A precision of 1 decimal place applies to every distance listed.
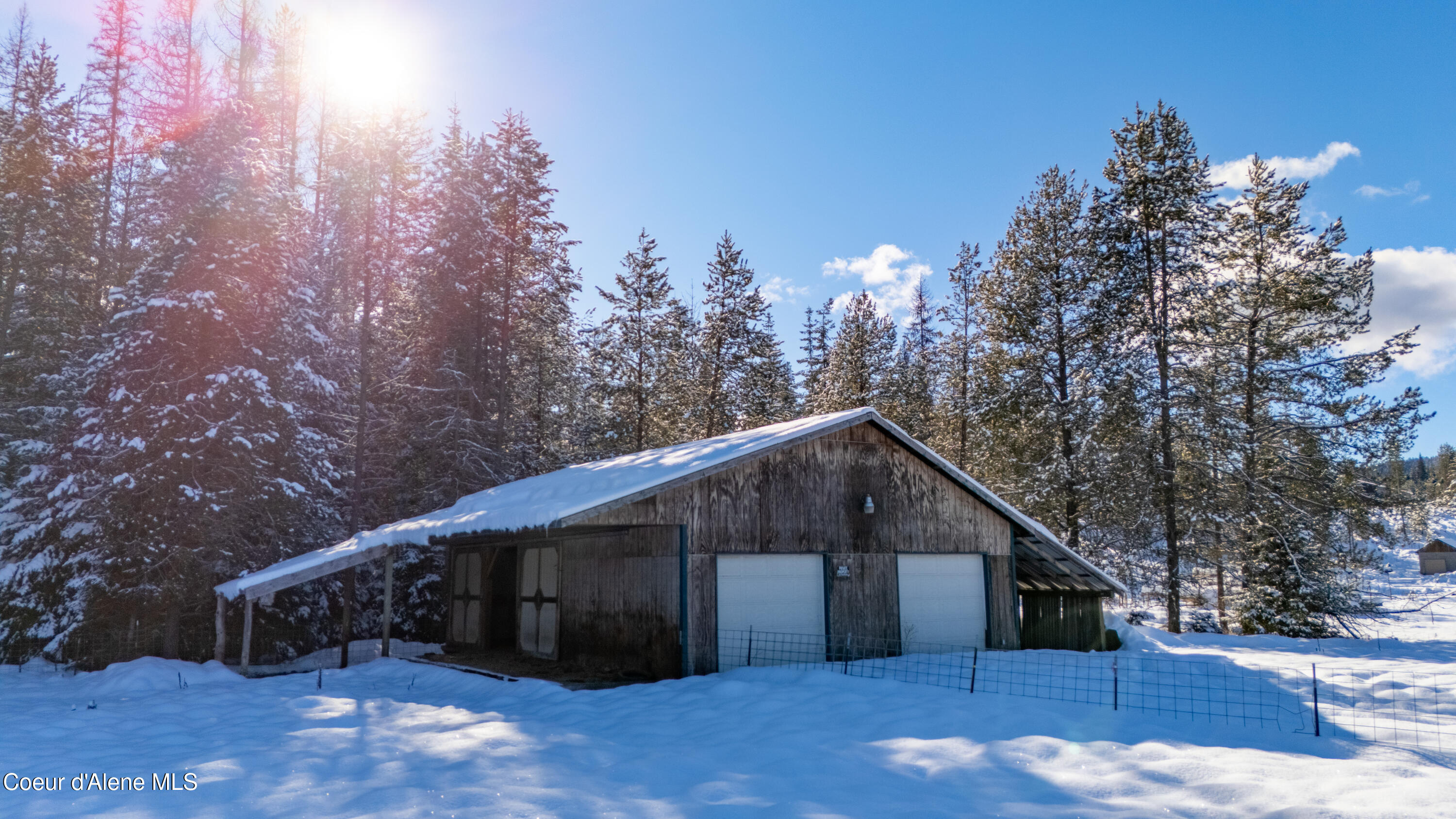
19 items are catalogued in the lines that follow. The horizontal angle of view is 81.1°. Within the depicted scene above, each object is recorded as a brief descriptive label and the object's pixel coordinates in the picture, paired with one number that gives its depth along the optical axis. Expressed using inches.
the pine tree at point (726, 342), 1231.5
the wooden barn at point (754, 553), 513.3
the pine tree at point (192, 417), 656.4
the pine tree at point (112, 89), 965.8
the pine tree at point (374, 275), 917.2
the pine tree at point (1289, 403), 845.2
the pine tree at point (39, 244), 831.7
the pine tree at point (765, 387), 1277.1
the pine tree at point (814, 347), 1839.3
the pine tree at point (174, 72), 898.7
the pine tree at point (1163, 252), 922.1
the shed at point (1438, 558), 2154.3
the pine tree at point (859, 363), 1349.7
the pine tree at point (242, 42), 1030.4
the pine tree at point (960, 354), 1283.2
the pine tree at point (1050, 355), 972.6
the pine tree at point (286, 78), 1127.0
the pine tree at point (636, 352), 1180.5
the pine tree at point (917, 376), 1376.7
